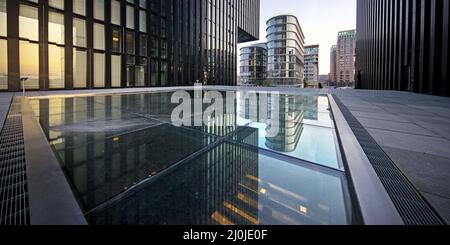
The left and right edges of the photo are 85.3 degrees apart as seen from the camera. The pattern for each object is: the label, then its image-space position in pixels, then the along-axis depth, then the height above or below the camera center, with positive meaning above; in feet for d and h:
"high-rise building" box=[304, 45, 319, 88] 531.91 +98.02
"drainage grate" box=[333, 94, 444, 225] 6.37 -2.67
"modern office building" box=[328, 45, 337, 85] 618.68 +105.68
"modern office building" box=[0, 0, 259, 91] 61.62 +21.89
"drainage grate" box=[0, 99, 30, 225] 6.31 -2.51
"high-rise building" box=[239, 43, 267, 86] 372.17 +70.63
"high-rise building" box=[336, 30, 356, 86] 555.69 +120.45
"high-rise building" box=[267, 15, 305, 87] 329.31 +79.94
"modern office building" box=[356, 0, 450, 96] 53.83 +18.37
